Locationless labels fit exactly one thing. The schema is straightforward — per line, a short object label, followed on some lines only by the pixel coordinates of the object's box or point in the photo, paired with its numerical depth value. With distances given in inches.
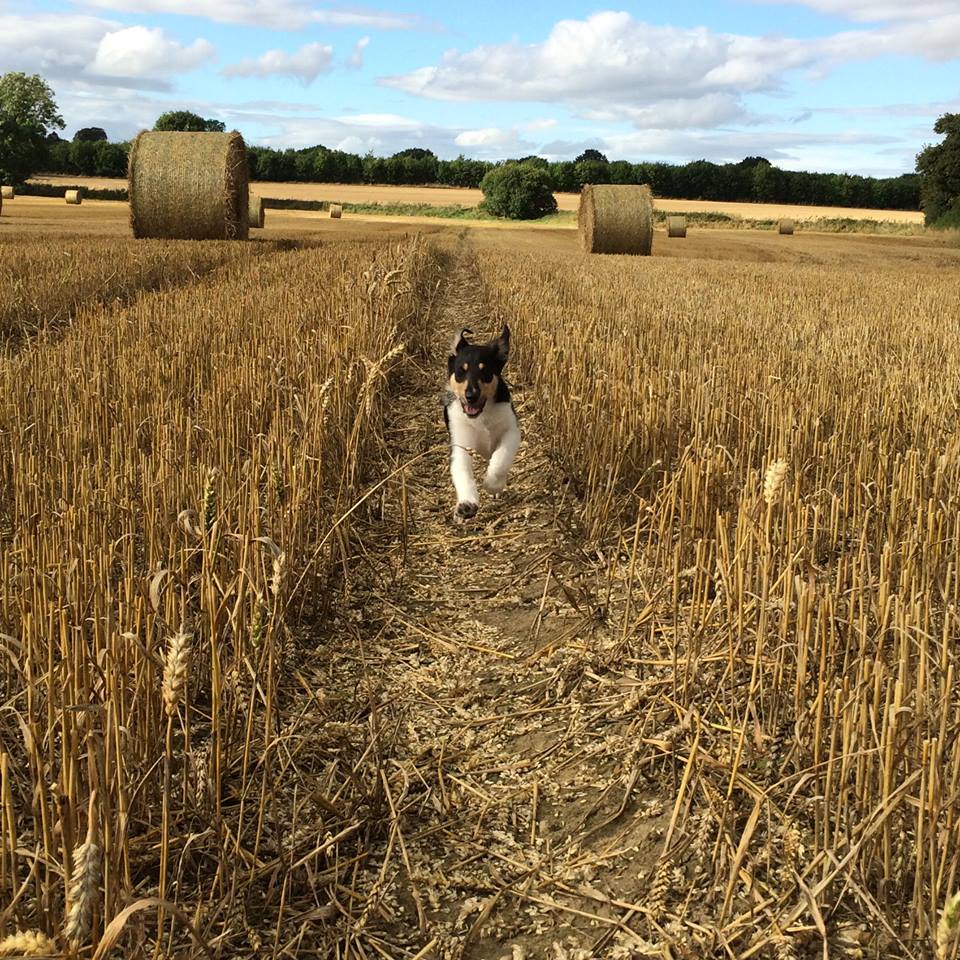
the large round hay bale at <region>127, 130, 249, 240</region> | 730.2
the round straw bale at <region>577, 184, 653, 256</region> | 1018.1
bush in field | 2201.0
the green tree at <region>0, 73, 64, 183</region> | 2474.2
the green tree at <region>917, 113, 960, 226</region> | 1550.2
